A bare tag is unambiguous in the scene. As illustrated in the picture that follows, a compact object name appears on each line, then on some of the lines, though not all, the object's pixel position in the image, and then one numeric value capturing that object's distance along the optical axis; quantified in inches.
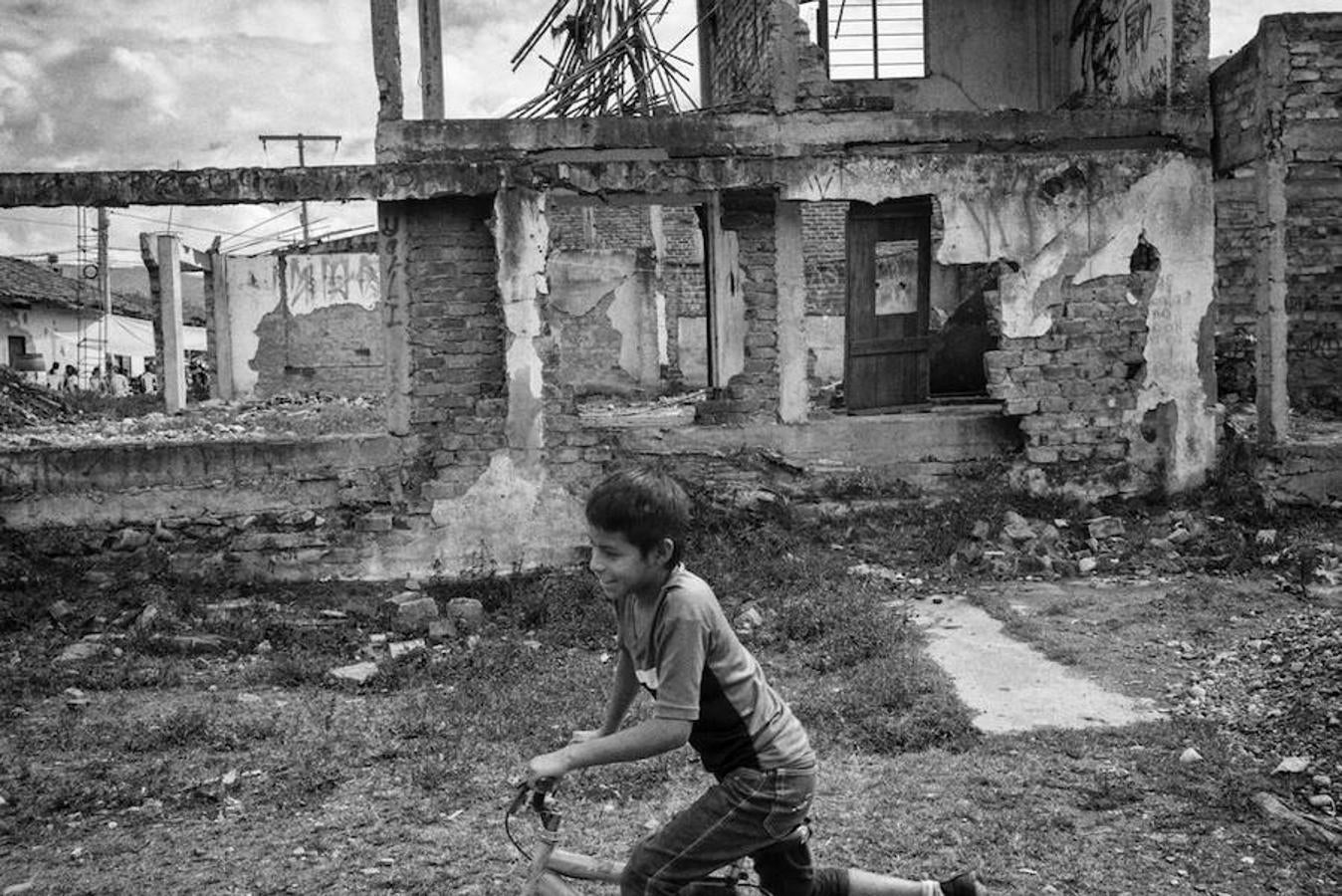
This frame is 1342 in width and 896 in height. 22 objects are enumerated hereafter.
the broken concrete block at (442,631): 271.6
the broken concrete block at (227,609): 291.4
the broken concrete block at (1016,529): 333.1
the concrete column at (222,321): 846.5
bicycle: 94.4
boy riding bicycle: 94.0
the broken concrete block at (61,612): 286.7
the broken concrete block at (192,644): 265.4
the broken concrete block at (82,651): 257.9
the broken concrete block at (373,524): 333.7
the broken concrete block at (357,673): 238.5
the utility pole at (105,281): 1262.8
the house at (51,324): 1136.8
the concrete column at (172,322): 749.9
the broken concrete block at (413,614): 279.3
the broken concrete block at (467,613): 279.6
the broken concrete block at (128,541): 327.3
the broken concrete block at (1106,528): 337.9
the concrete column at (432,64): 414.0
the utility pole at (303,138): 1479.6
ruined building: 337.1
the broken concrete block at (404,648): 252.4
